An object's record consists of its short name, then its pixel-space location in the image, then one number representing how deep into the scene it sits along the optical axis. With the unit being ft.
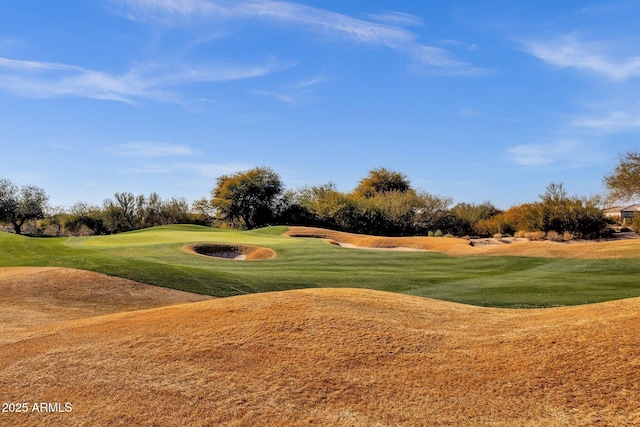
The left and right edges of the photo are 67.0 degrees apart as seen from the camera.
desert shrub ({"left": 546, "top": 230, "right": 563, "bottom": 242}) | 108.58
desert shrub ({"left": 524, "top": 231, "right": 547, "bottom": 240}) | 111.79
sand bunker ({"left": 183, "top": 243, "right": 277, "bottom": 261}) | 86.48
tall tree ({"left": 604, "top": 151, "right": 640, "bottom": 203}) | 104.99
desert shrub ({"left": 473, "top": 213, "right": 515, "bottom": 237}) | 131.95
